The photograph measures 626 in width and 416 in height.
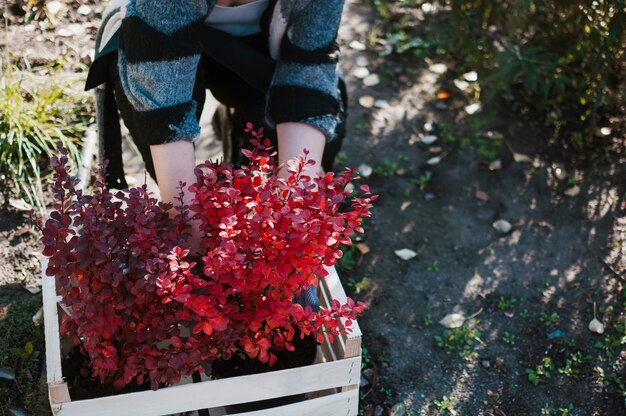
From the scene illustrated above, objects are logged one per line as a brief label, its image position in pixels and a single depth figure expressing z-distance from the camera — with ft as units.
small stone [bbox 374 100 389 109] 11.21
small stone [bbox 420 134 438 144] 10.69
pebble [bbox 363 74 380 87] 11.57
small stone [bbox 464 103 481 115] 11.15
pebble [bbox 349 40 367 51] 12.17
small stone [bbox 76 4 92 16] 10.99
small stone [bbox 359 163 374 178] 10.08
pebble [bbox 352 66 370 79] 11.69
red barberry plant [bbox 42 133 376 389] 5.30
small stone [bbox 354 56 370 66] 11.91
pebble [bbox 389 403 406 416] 7.43
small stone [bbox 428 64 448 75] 11.89
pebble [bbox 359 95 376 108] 11.21
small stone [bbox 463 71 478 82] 11.39
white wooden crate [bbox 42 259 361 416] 5.52
